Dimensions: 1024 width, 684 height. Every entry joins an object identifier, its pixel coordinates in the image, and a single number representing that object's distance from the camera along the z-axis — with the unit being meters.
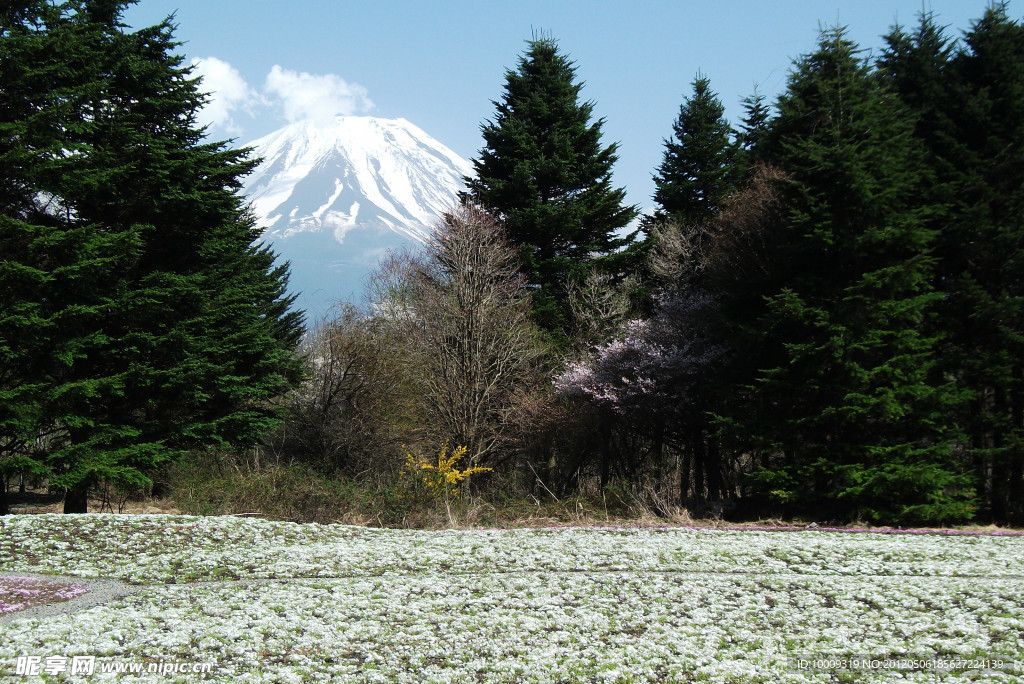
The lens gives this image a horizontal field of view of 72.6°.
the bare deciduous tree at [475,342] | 22.48
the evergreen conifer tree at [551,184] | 25.73
